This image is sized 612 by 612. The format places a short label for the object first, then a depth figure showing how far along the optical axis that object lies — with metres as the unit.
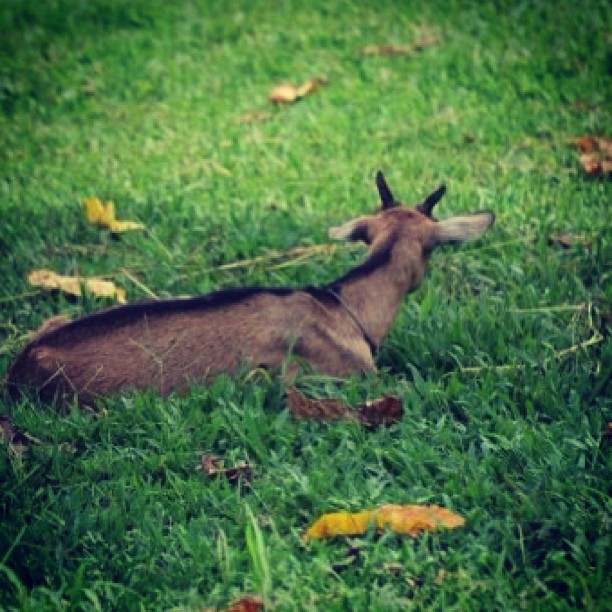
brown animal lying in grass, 7.79
